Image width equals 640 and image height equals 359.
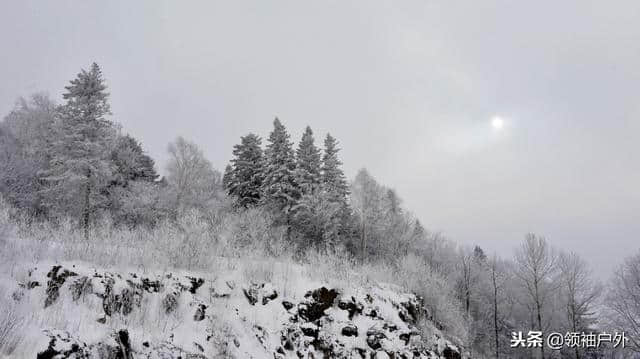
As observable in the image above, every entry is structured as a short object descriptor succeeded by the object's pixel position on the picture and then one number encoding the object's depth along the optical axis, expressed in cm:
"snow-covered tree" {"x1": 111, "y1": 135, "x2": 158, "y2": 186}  3653
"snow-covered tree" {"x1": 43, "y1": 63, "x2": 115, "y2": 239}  2452
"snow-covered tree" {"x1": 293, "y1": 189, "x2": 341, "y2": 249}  3431
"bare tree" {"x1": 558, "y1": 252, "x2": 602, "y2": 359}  3603
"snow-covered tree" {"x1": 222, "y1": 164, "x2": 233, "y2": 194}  4102
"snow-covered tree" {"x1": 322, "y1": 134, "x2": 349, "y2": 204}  3922
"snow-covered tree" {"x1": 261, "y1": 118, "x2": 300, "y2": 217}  3453
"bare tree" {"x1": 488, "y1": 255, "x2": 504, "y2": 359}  4663
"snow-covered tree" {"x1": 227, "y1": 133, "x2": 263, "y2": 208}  3825
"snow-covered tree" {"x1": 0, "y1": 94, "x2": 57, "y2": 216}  2800
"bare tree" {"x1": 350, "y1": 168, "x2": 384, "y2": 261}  3931
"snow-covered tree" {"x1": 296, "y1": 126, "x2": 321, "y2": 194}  3571
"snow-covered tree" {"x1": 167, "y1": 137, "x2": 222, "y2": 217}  3312
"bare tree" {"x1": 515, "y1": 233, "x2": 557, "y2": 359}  3697
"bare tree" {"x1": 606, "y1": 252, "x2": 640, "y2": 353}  2938
